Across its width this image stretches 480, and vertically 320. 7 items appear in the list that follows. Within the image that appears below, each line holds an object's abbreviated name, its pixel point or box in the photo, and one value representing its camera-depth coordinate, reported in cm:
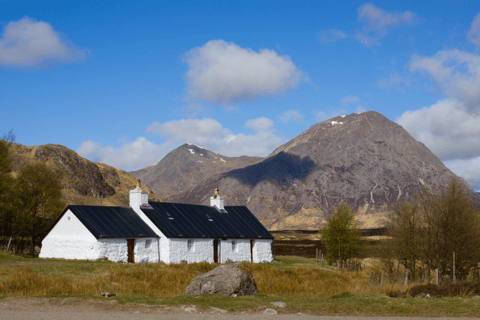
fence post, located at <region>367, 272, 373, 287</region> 2548
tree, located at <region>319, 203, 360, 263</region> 4869
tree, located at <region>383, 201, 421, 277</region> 3878
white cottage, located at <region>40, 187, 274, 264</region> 3644
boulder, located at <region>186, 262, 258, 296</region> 1980
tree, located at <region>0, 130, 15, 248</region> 4519
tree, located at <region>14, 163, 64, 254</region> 4886
